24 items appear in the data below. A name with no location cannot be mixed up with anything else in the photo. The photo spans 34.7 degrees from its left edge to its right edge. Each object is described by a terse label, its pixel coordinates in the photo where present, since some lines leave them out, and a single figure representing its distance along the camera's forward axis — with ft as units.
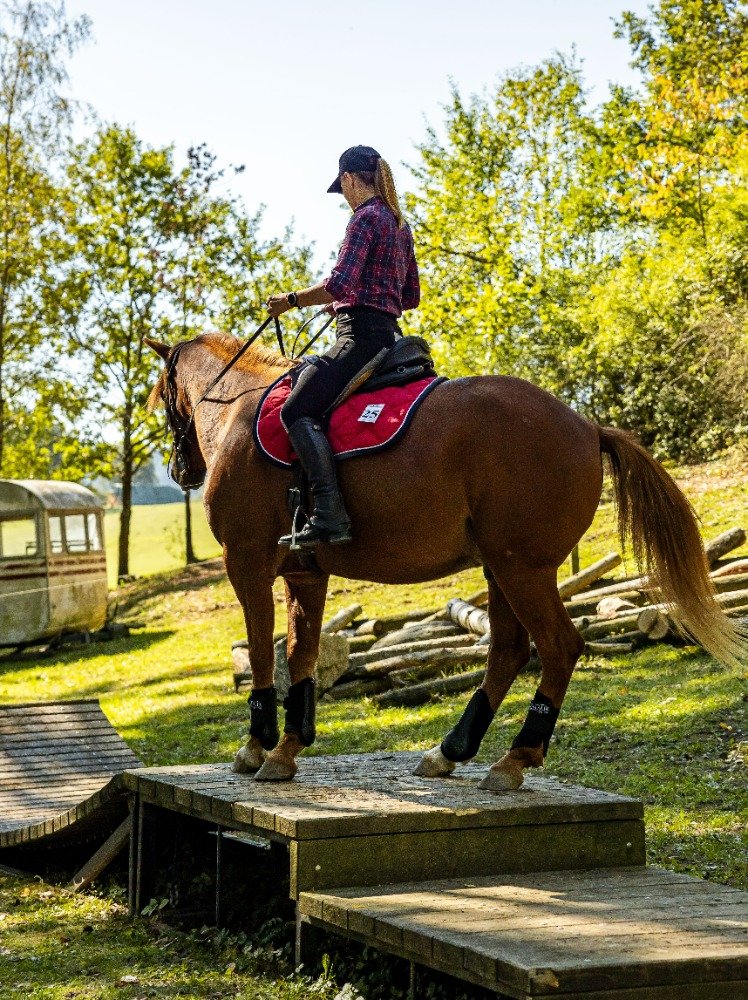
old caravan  72.18
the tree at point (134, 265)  105.29
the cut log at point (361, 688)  42.16
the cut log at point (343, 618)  51.06
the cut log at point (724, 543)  44.45
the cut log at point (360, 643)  47.83
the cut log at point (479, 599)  48.06
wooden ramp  26.86
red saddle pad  18.69
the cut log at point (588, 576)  46.42
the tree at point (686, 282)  64.34
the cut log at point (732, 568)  42.24
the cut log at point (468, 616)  44.39
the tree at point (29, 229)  90.48
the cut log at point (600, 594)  44.04
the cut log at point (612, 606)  42.83
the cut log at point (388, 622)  49.57
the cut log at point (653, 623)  39.58
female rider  19.40
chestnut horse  18.10
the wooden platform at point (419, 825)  16.21
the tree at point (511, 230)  72.38
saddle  19.44
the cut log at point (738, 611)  38.34
